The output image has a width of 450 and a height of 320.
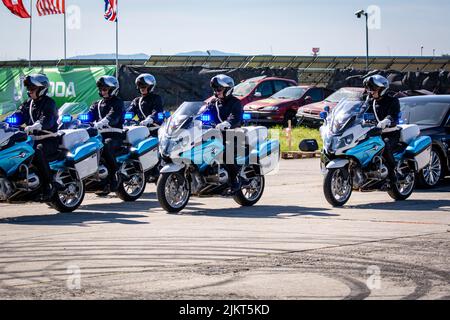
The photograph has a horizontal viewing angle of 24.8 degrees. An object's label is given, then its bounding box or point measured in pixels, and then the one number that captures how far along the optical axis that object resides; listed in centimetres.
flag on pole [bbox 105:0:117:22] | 4203
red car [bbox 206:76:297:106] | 3628
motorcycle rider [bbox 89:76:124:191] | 1620
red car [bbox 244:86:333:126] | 3469
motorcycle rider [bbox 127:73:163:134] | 1806
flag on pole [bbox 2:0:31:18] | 4531
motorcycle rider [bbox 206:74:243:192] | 1533
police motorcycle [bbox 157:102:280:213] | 1432
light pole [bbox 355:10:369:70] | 4200
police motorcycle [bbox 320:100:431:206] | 1502
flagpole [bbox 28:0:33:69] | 4605
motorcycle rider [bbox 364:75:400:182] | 1592
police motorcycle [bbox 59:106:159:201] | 1620
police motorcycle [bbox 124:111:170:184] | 1717
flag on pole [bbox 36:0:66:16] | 4425
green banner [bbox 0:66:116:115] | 3628
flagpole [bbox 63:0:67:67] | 5062
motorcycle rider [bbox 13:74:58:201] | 1421
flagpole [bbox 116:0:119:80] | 4181
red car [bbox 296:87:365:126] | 3344
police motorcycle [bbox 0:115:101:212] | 1375
